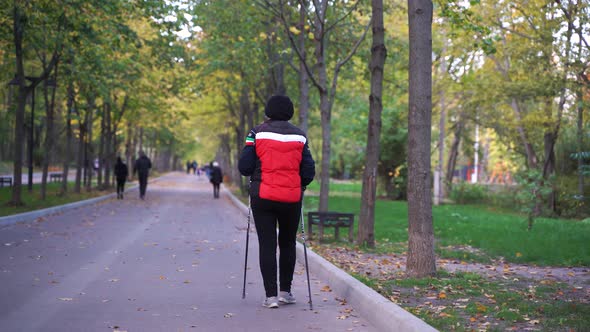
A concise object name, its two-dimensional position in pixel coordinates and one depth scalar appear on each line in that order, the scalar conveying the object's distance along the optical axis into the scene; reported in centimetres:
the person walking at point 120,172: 3128
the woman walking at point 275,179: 700
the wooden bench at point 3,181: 3291
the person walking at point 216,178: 3584
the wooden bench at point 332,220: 1438
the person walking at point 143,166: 3091
